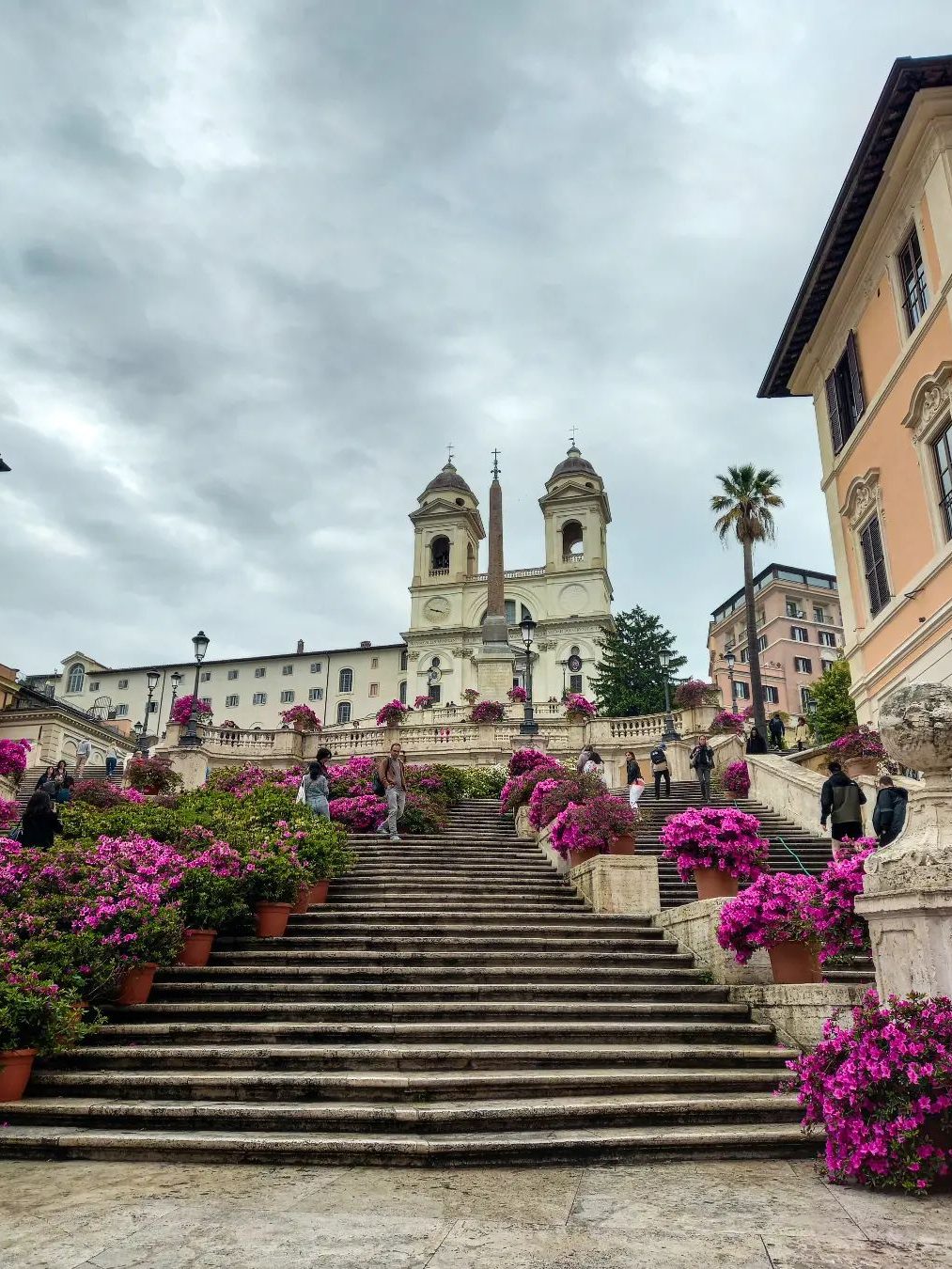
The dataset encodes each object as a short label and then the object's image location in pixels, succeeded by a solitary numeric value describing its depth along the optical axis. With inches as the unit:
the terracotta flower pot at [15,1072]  240.8
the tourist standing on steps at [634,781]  757.3
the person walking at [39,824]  460.8
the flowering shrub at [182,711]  1339.8
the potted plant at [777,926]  276.7
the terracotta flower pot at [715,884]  363.6
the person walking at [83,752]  1154.7
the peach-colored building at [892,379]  593.0
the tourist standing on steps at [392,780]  629.9
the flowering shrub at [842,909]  255.6
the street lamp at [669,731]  1178.6
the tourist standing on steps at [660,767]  908.6
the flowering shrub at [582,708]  1342.3
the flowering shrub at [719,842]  358.9
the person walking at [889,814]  376.5
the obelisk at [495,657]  1802.4
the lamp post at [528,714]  1114.1
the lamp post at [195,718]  1015.6
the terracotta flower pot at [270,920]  385.7
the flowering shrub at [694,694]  1286.9
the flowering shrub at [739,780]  869.2
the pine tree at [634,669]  1985.7
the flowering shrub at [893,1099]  168.6
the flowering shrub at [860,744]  611.2
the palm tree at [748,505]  1406.3
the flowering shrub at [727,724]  1139.9
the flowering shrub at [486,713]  1327.5
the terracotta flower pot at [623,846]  471.5
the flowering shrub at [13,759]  987.3
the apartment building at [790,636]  2942.9
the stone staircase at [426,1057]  210.1
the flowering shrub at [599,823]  464.8
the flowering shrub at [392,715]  1434.2
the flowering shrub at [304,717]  1294.3
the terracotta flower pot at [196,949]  352.5
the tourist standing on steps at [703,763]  804.6
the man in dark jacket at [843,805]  426.3
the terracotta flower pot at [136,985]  307.9
